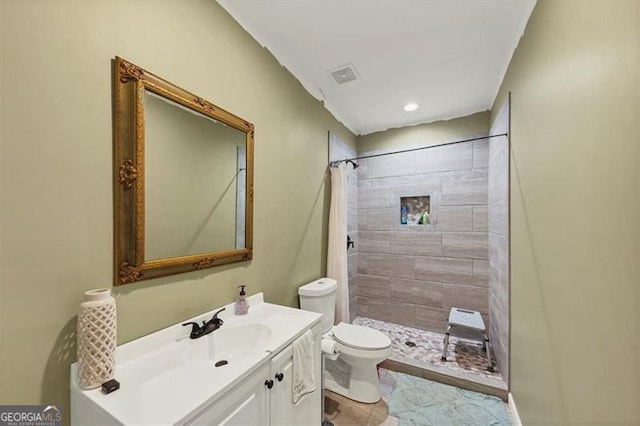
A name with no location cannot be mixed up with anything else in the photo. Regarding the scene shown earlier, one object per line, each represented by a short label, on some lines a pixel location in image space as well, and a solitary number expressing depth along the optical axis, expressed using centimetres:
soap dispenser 143
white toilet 182
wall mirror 99
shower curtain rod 259
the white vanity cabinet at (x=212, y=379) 74
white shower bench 223
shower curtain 243
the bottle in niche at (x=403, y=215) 314
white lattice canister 79
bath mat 171
